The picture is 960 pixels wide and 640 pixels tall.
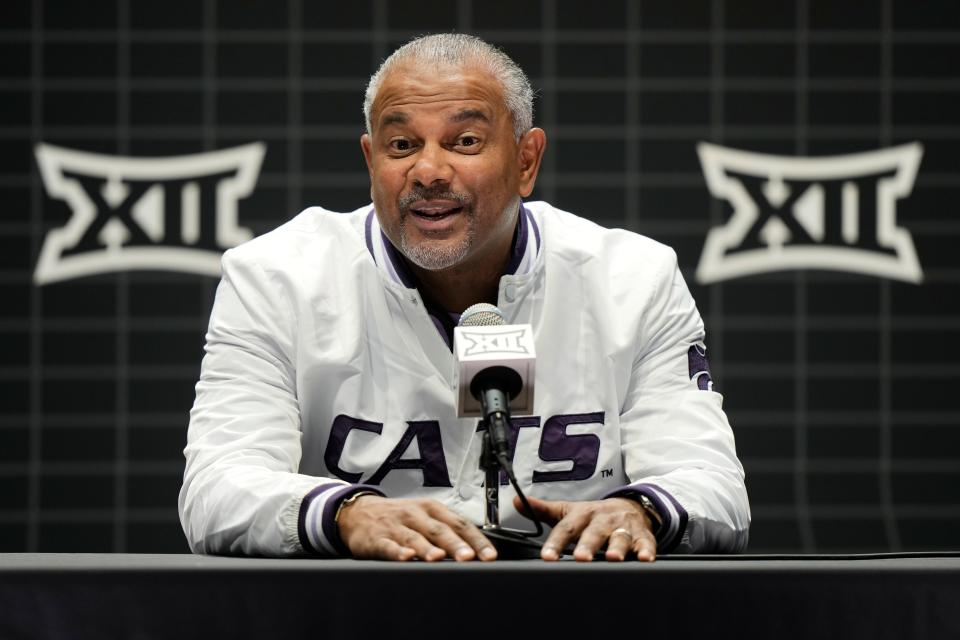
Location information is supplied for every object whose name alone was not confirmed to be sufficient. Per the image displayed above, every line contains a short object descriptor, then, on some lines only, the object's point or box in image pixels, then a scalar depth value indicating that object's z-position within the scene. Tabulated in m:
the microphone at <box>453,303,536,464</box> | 8.24
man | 8.57
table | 8.09
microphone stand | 8.22
